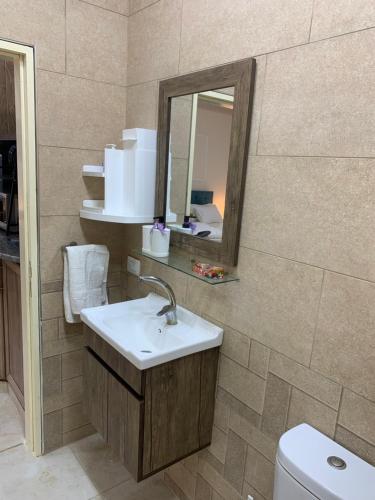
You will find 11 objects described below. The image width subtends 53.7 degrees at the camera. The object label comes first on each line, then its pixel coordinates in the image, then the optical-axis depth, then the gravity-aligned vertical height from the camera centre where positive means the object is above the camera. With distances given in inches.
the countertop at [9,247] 80.0 -20.4
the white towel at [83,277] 73.3 -22.6
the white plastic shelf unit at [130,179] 68.0 -2.2
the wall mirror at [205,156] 53.0 +2.5
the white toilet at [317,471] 38.3 -31.0
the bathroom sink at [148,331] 55.0 -27.0
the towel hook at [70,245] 73.7 -16.3
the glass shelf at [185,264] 56.4 -15.5
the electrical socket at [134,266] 79.3 -21.0
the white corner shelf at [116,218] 68.3 -9.5
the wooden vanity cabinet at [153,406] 55.7 -37.1
